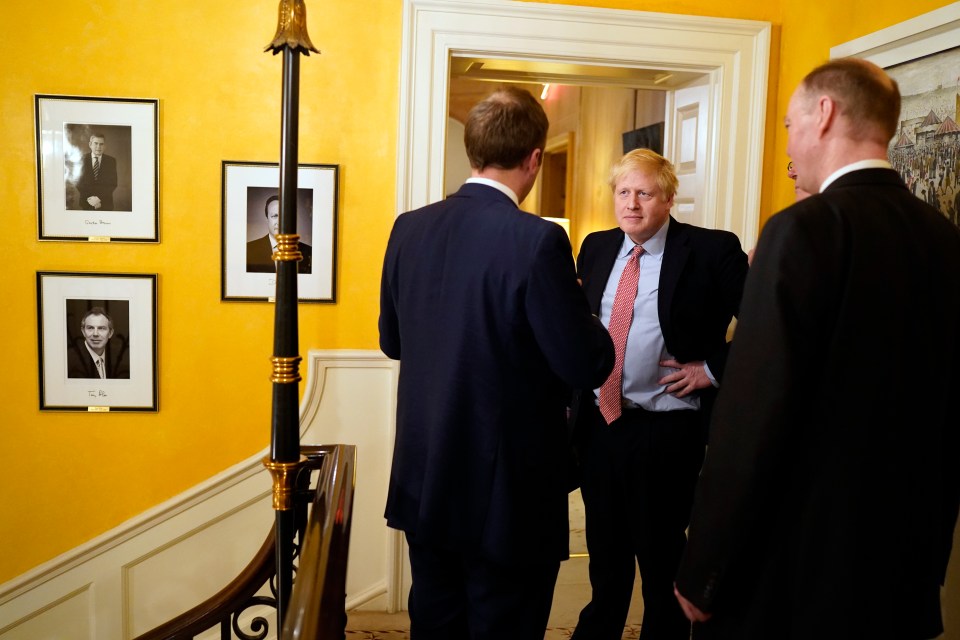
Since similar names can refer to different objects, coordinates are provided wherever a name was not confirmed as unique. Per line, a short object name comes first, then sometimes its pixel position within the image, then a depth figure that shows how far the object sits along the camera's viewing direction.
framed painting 2.36
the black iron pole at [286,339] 1.75
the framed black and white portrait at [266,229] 3.25
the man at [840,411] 1.37
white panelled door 3.48
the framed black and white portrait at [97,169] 3.14
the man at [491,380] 1.75
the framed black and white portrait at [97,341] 3.22
